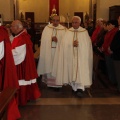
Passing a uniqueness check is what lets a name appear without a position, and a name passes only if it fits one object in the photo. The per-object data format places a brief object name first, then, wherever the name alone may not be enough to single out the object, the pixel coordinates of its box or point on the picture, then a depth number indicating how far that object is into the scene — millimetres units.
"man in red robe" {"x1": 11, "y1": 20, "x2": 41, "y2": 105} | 3554
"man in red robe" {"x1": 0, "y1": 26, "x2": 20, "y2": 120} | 2930
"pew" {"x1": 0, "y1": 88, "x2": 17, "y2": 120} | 1502
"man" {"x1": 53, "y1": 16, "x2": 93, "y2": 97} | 4281
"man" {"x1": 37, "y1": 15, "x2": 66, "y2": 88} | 4695
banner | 15225
